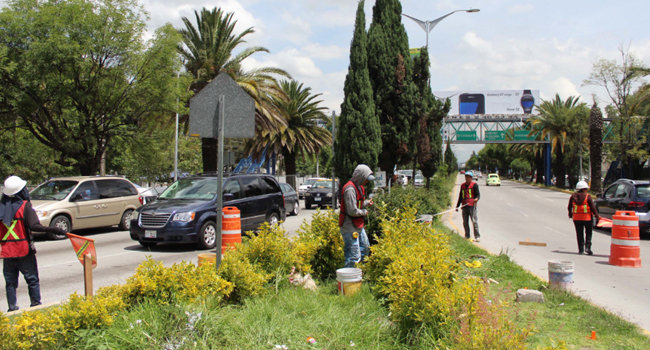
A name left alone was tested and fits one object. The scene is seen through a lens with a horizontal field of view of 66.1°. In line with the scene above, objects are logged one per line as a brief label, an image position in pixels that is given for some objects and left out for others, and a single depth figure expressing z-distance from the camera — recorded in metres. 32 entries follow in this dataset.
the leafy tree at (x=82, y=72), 15.20
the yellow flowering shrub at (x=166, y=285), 4.34
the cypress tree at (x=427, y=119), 20.02
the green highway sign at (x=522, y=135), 58.69
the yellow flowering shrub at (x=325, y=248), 6.81
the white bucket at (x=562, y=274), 6.48
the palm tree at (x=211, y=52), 22.03
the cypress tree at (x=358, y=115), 16.84
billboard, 63.38
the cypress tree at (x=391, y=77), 18.64
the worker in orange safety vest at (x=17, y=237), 5.61
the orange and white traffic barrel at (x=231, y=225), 9.54
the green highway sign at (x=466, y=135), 60.50
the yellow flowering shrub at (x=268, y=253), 5.95
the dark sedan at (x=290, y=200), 20.73
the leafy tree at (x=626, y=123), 34.81
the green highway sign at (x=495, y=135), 60.22
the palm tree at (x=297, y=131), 32.25
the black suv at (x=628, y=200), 13.24
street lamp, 22.16
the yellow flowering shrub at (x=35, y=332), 3.52
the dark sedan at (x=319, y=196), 25.80
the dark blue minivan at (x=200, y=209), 10.97
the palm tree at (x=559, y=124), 46.78
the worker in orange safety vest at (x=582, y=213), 10.27
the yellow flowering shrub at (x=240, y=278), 5.13
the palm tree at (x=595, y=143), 34.73
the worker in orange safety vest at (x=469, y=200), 12.24
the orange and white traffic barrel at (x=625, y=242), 9.03
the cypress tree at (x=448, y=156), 57.77
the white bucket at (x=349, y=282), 5.62
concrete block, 5.98
